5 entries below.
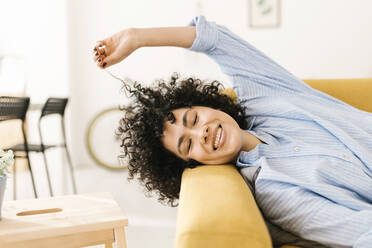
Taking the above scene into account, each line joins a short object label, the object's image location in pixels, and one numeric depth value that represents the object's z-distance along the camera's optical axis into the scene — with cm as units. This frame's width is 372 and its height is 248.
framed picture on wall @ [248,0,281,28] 407
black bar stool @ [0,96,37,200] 230
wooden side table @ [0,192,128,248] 122
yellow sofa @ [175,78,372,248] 73
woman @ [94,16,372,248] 100
